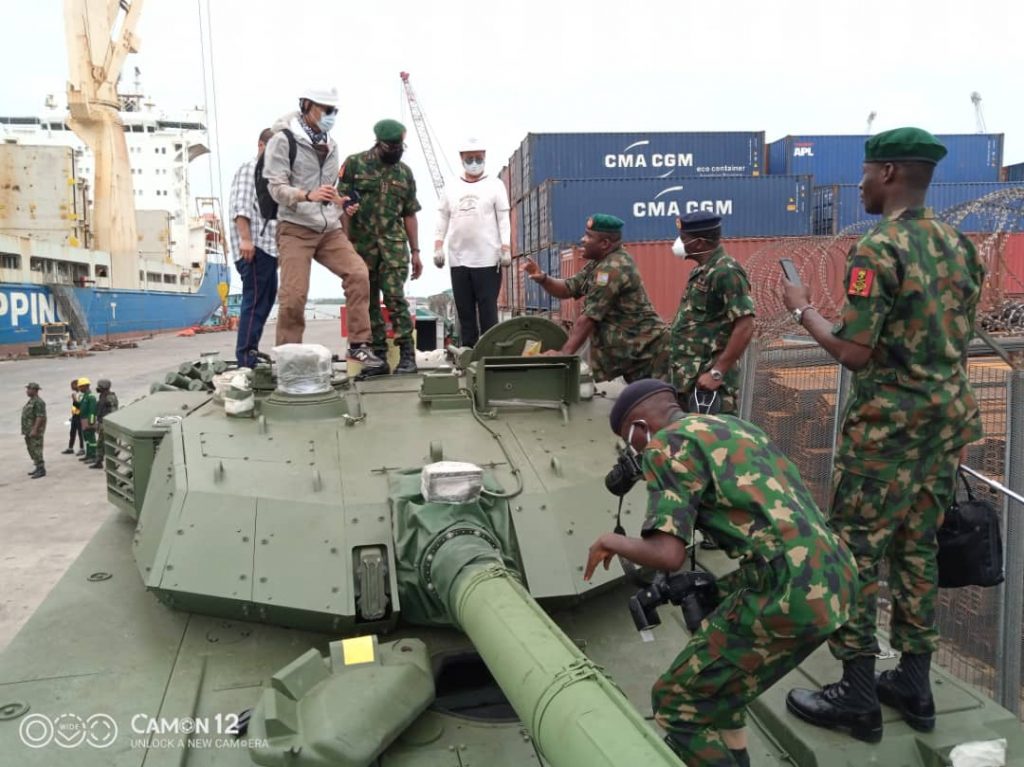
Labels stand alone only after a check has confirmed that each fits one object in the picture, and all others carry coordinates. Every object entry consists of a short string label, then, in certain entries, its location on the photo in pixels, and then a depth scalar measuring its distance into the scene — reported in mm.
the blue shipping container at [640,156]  25891
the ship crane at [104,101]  38625
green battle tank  3166
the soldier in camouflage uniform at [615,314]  6840
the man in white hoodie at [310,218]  6566
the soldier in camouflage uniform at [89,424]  15586
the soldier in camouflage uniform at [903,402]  3760
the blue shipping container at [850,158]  27344
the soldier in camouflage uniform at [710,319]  5777
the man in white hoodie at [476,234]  8320
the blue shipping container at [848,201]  24453
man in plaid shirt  7707
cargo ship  37438
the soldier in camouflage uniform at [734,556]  3133
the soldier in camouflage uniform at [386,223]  7363
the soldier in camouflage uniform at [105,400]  15016
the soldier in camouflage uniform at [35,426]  14180
